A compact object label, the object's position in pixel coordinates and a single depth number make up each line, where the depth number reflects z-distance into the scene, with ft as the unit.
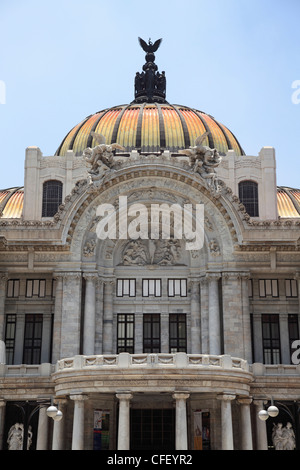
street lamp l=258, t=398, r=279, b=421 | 132.57
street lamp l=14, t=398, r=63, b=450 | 129.80
